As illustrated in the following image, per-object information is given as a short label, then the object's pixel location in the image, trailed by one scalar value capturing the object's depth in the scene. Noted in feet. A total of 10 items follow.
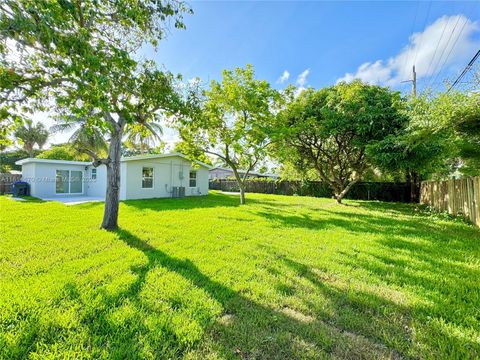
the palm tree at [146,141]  68.73
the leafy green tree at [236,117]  35.40
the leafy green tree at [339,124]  33.04
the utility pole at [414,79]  46.56
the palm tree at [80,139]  59.82
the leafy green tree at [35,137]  75.05
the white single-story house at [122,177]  45.24
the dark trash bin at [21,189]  45.83
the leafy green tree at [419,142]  18.97
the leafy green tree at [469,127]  15.91
